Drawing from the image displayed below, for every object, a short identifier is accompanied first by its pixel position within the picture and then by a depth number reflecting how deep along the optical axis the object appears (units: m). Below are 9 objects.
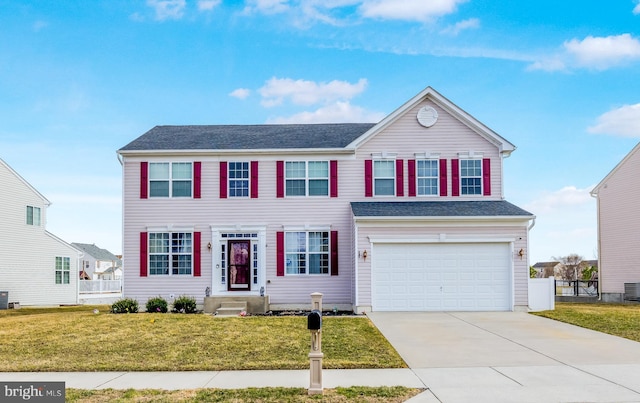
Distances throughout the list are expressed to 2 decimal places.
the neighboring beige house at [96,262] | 67.69
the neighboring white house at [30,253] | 30.89
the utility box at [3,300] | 29.41
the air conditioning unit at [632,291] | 25.33
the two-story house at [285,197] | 21.06
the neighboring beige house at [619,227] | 26.12
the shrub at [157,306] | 20.00
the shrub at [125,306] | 20.06
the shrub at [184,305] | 20.08
